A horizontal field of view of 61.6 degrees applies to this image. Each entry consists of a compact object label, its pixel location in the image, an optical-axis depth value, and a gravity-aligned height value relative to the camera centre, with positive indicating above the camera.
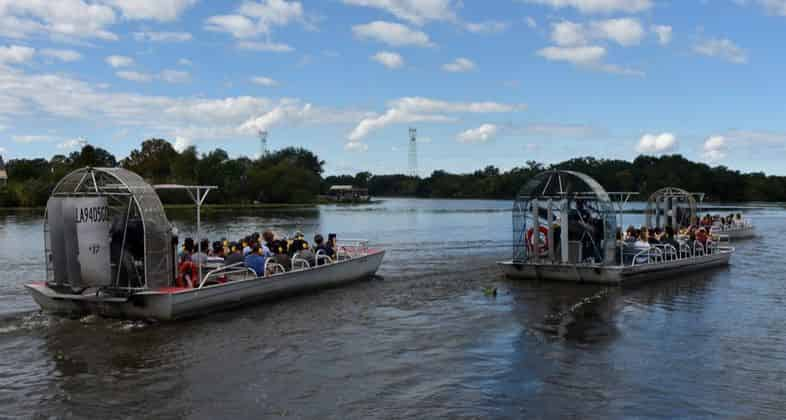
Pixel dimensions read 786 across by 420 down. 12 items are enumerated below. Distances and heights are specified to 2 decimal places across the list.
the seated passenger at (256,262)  18.19 -1.58
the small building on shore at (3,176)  94.12 +5.19
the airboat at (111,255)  14.71 -1.08
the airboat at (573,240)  21.56 -1.38
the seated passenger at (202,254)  16.46 -1.30
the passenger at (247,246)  19.88 -1.26
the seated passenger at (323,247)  21.44 -1.45
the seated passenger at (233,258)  18.03 -1.44
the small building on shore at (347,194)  173.62 +2.72
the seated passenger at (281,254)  19.48 -1.48
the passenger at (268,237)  21.54 -1.06
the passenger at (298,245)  20.94 -1.30
